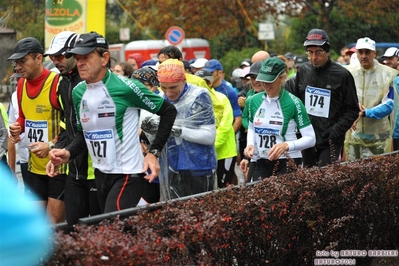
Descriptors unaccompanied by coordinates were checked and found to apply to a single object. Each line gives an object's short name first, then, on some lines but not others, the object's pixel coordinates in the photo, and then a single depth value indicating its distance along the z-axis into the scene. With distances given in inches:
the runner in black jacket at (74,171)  282.5
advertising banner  713.0
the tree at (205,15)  1409.9
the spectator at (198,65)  550.6
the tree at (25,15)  1054.4
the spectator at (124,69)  482.6
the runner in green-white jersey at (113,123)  253.4
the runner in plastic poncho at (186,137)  294.0
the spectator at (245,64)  760.1
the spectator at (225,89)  462.3
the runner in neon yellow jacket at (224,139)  386.1
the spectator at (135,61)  625.9
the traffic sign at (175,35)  943.7
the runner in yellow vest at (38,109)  309.6
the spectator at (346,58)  685.0
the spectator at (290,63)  704.9
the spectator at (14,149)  344.5
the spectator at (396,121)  447.3
